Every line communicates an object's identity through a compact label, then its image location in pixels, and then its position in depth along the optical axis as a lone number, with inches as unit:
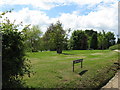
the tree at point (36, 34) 1411.2
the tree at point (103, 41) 2072.5
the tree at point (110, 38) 2312.1
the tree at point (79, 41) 2069.4
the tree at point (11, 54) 172.9
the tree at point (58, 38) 1073.5
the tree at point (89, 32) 2868.8
